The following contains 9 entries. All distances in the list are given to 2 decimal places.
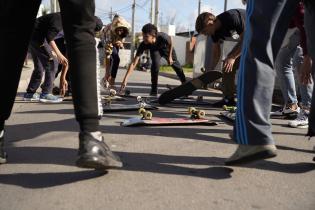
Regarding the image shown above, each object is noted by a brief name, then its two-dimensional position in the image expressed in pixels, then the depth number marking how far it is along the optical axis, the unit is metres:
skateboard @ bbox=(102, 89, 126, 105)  6.36
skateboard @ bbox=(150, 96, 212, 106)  7.20
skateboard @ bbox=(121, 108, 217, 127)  4.39
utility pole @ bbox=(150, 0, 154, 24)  40.21
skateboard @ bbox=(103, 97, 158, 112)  5.82
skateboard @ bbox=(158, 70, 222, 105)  6.86
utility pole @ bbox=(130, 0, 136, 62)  40.53
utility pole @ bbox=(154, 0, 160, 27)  40.51
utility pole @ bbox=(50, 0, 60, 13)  20.96
